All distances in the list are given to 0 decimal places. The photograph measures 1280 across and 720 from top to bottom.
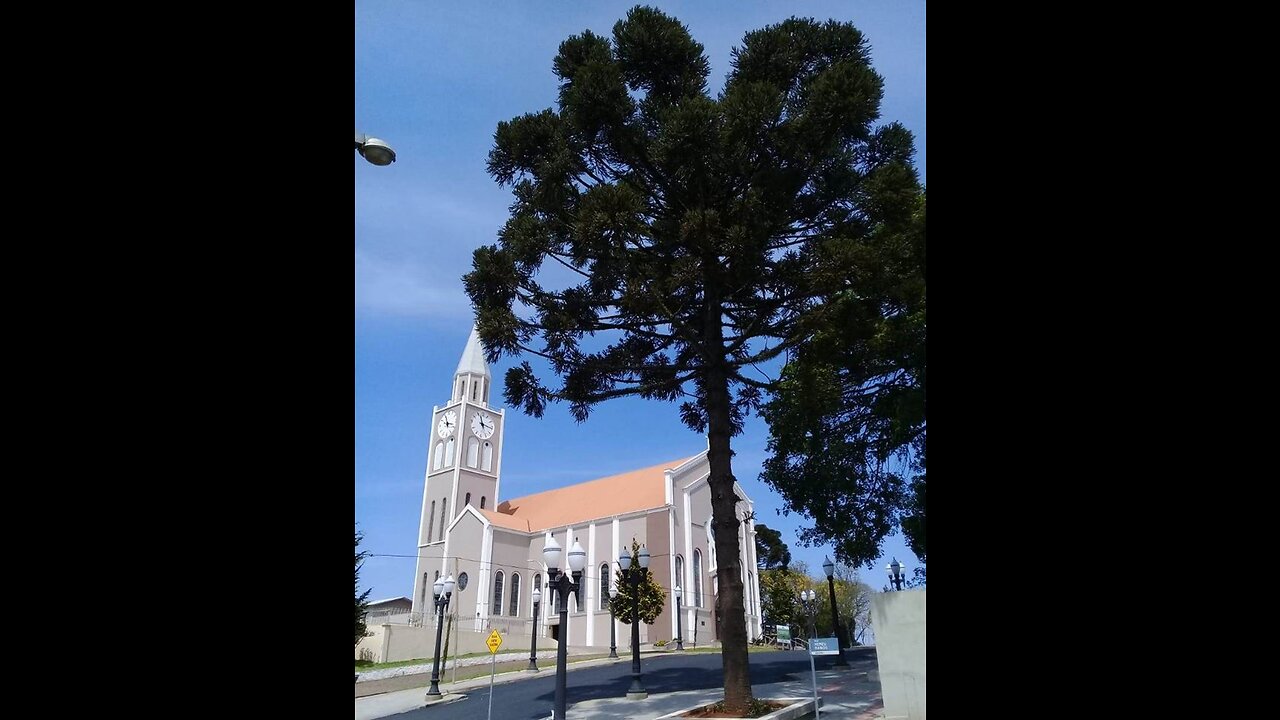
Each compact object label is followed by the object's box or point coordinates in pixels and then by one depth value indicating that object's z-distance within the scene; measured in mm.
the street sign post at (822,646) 8895
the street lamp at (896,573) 18239
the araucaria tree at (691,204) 11000
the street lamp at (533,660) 22781
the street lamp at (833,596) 17328
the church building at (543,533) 36656
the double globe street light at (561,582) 9555
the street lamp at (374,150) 5691
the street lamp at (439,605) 17641
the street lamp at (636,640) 14605
